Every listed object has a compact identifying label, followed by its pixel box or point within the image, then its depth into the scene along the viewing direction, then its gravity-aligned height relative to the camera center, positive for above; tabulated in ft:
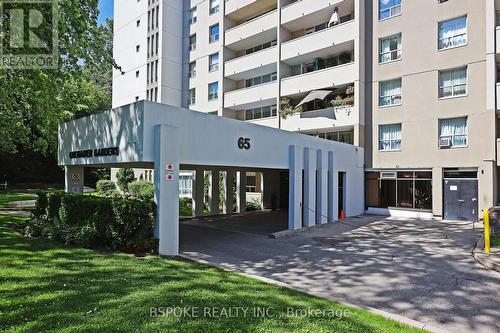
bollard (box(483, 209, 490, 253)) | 37.01 -6.26
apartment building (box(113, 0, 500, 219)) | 64.59 +20.64
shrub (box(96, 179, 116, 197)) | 115.96 -4.68
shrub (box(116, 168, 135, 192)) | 116.78 -1.57
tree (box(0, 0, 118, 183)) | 45.68 +13.29
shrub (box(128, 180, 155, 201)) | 97.94 -4.44
